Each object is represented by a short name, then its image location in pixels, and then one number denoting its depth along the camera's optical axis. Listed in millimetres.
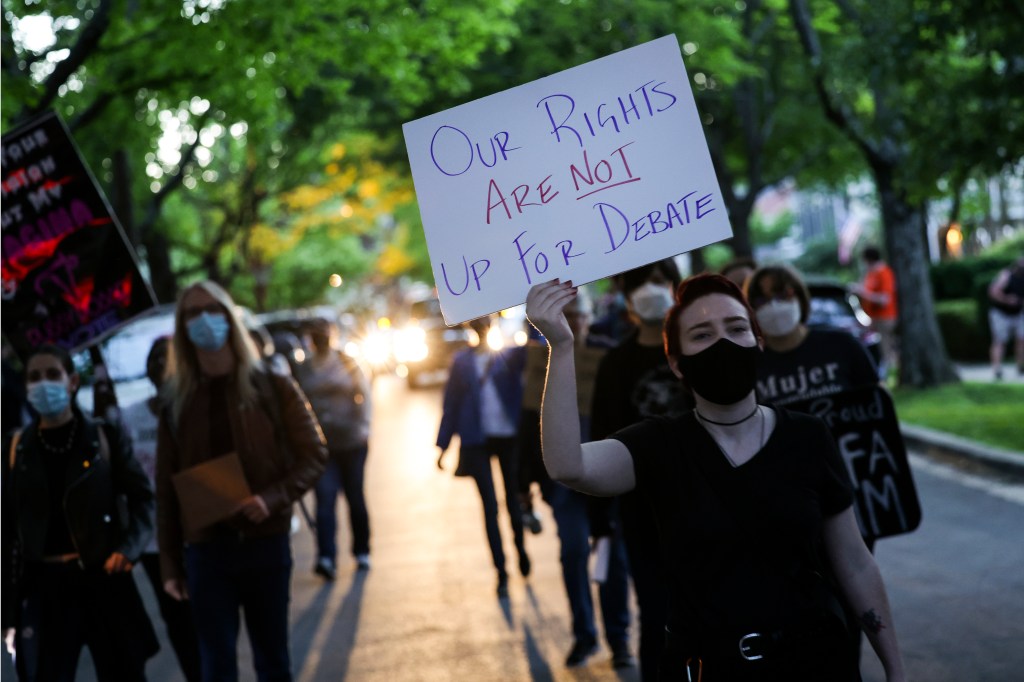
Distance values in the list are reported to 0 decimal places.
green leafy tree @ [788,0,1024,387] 12469
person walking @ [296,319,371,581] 10594
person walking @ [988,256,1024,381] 19438
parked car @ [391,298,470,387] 30609
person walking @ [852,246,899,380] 19875
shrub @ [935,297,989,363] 24141
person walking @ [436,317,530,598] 9727
